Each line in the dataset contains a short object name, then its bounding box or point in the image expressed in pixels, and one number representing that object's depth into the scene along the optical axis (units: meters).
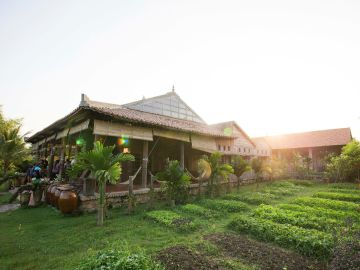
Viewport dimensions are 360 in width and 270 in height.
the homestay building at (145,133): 10.25
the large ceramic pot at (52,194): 10.50
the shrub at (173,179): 10.67
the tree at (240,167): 15.94
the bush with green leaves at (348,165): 20.00
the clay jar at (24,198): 11.24
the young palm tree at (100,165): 7.66
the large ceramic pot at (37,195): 11.79
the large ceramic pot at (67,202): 8.93
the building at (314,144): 27.69
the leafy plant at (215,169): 13.18
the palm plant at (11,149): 16.12
